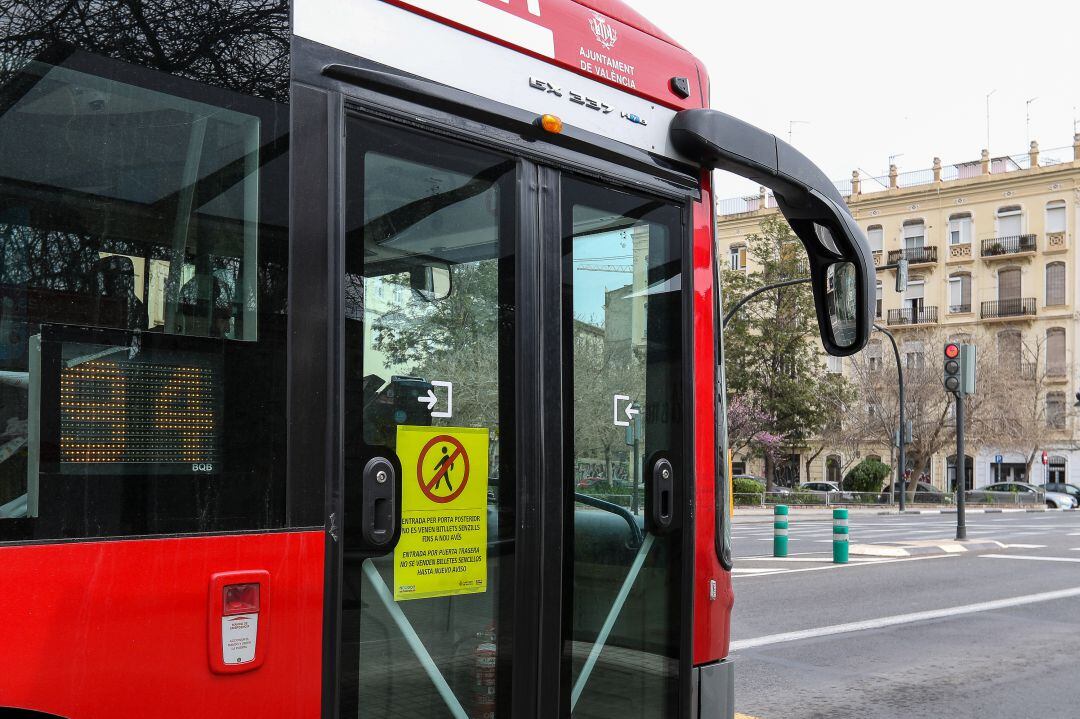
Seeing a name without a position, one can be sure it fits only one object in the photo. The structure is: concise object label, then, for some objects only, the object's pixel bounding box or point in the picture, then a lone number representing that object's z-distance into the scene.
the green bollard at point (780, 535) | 16.75
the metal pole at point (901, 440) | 38.38
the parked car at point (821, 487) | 50.16
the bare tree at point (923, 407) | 47.09
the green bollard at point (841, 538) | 15.81
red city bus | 2.04
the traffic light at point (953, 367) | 18.86
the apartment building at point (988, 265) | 54.44
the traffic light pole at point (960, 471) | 19.62
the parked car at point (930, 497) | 49.00
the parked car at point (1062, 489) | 51.41
